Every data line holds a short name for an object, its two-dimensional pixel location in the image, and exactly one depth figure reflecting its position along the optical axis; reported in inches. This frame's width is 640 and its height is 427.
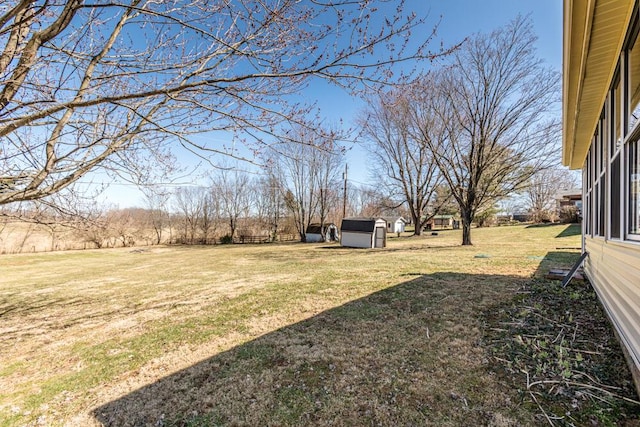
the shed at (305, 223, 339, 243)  917.2
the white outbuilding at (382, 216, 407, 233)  1339.8
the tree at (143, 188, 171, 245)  1076.3
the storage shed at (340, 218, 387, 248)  624.7
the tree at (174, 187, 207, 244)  1127.6
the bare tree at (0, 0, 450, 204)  106.3
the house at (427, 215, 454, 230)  1702.8
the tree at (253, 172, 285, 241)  1042.7
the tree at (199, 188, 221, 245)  1129.4
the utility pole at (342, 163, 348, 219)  940.3
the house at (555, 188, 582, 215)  1087.6
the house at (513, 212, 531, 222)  1491.1
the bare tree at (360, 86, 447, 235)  784.9
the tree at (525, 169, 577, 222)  1114.1
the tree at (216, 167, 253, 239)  1091.9
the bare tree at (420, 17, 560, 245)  453.7
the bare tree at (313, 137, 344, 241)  902.4
